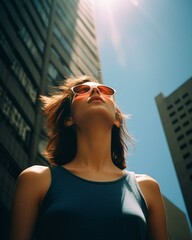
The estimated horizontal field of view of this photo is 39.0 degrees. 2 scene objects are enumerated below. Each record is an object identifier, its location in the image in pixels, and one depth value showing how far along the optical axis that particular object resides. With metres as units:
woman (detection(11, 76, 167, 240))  1.58
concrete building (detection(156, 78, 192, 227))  47.00
